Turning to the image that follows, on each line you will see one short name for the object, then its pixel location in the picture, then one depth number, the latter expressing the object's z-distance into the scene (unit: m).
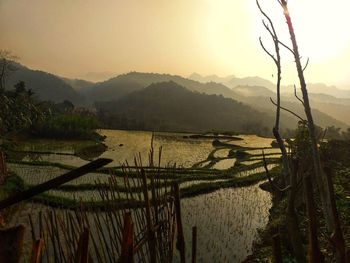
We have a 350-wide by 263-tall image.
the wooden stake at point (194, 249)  2.64
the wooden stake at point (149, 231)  2.19
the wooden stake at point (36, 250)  1.47
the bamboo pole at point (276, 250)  1.84
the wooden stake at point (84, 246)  1.47
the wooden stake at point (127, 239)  1.64
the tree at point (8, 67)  53.75
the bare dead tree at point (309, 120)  4.59
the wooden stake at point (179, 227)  2.38
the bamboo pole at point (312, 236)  1.66
